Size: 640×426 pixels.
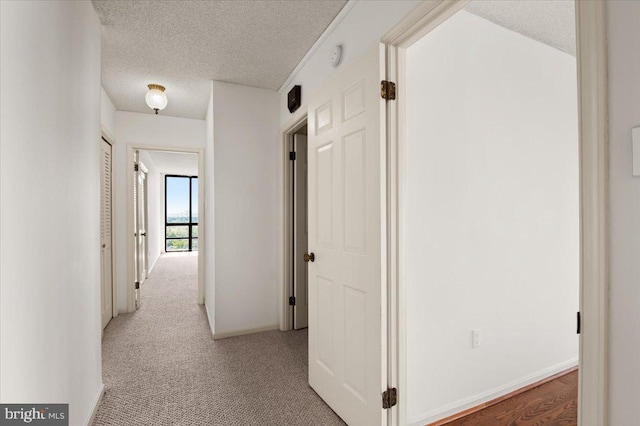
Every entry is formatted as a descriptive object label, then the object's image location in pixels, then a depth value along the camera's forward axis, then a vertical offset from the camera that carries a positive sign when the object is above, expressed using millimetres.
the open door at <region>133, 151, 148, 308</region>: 4125 -164
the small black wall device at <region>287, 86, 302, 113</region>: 2768 +1030
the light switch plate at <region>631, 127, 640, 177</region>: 736 +148
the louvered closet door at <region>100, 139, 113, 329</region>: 3428 -290
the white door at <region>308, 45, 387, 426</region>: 1598 -173
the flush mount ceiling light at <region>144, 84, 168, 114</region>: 3119 +1158
